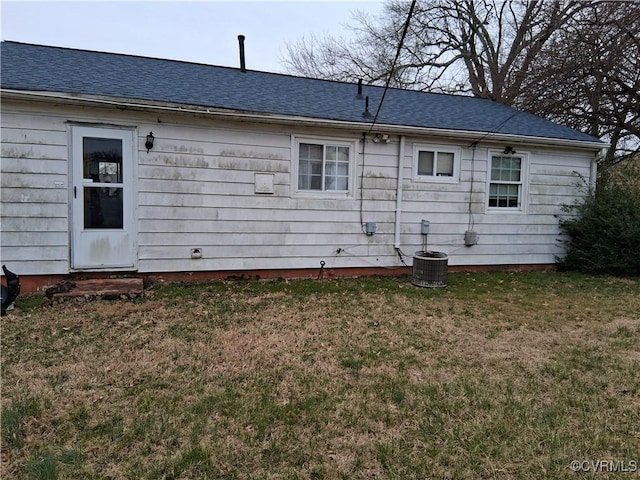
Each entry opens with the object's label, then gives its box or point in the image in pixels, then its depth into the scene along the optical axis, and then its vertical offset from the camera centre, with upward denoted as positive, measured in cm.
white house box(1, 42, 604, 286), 538 +64
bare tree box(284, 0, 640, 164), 955 +572
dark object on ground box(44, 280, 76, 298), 498 -101
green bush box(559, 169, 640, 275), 728 -13
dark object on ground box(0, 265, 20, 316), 451 -98
